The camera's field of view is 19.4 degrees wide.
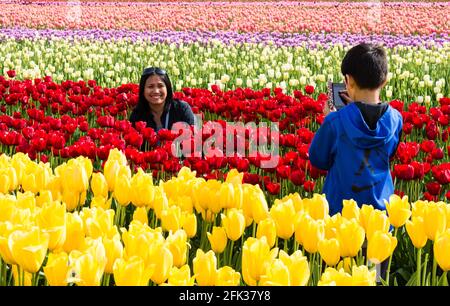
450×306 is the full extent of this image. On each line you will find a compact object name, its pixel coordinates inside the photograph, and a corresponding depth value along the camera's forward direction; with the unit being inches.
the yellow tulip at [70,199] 182.9
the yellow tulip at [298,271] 118.4
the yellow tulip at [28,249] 119.8
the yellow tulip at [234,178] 183.6
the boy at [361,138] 225.0
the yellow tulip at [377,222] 152.4
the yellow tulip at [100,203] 175.4
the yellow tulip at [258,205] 164.9
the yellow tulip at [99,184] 183.8
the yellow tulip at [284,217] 155.4
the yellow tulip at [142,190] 174.2
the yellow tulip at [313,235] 145.9
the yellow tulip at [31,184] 187.6
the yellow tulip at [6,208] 152.4
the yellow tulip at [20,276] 129.3
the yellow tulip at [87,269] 116.9
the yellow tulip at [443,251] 139.1
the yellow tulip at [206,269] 123.8
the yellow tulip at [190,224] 159.5
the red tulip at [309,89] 510.6
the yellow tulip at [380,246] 143.8
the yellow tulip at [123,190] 175.2
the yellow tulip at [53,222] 133.9
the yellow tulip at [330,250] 140.6
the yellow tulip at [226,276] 121.6
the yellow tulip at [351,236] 143.8
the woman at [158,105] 425.4
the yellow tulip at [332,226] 147.9
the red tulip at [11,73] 582.1
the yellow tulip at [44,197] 169.7
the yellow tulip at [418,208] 158.1
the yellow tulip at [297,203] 163.1
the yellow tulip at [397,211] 165.5
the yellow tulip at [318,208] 165.3
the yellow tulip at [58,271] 117.3
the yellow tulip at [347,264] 147.3
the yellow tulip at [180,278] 117.2
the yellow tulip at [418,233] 154.3
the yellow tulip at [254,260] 127.1
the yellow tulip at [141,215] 169.4
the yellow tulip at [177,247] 134.5
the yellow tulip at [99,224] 142.8
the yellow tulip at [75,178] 180.6
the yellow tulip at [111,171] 187.7
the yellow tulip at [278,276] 114.8
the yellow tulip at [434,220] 151.5
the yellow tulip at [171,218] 157.0
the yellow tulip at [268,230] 151.4
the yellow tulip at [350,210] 160.8
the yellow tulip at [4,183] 185.4
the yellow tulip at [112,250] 129.5
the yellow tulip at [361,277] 114.9
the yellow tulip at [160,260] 123.8
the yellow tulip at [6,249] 125.2
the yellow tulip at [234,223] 155.5
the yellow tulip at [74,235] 140.3
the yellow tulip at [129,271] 115.2
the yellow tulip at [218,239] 153.4
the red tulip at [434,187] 249.2
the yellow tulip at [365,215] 157.7
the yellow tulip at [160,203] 168.2
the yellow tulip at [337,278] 115.5
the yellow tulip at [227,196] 170.2
